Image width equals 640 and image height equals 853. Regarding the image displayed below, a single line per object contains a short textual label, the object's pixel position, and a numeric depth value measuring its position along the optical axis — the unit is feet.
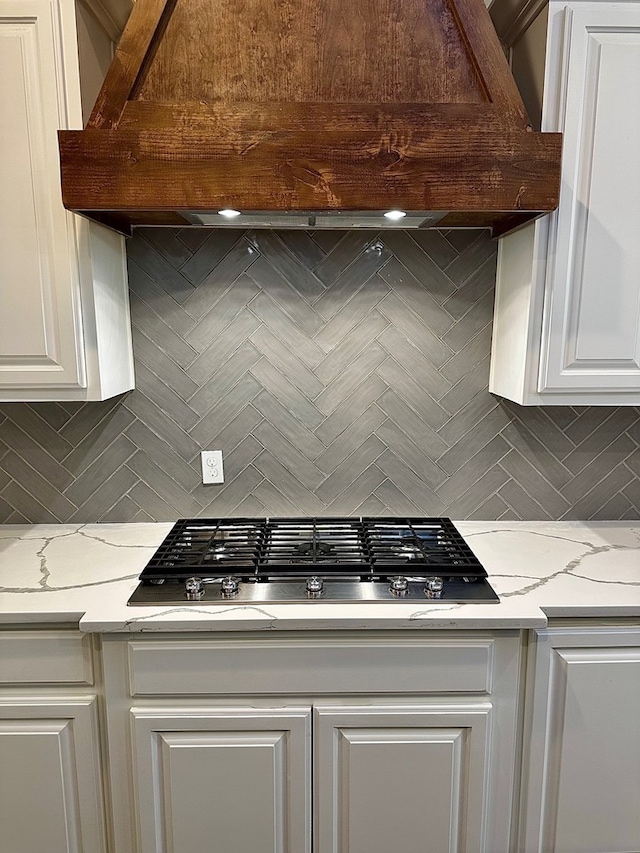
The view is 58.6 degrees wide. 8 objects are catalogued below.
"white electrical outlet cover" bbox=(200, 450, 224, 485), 6.32
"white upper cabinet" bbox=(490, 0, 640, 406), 4.70
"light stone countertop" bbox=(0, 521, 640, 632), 4.36
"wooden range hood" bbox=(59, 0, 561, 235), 4.26
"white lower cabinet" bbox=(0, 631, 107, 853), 4.52
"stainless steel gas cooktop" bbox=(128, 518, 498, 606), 4.66
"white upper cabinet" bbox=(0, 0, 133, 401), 4.58
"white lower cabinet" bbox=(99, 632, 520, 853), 4.48
